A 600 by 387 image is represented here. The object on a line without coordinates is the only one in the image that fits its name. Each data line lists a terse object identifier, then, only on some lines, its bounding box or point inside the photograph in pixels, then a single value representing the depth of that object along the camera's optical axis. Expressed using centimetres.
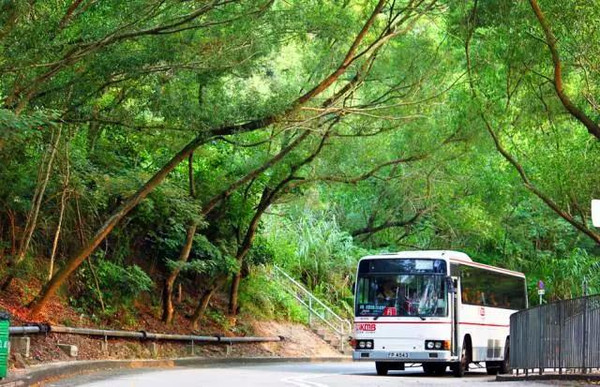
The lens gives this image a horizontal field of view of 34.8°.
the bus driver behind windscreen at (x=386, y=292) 2455
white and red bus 2394
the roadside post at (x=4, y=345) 1505
